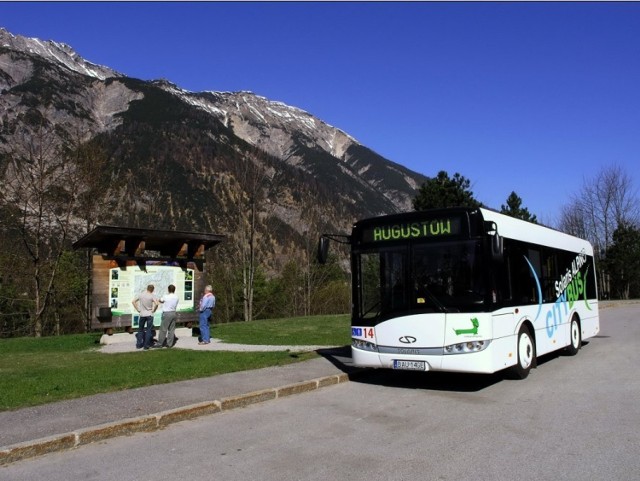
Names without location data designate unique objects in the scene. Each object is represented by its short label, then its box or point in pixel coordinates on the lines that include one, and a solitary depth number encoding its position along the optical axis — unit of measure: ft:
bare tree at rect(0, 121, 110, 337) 82.43
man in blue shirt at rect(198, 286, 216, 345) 51.39
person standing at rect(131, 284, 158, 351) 46.65
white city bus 28.19
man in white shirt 47.50
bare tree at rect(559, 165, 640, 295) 177.99
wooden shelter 52.47
